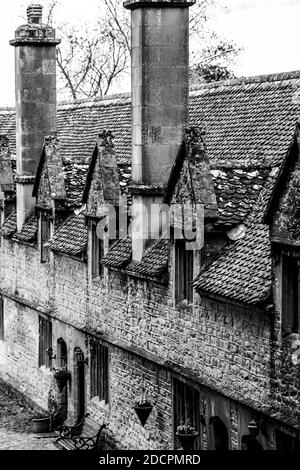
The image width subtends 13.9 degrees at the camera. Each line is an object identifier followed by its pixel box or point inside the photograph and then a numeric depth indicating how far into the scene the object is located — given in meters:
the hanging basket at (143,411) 24.67
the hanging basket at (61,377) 30.33
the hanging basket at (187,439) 21.83
